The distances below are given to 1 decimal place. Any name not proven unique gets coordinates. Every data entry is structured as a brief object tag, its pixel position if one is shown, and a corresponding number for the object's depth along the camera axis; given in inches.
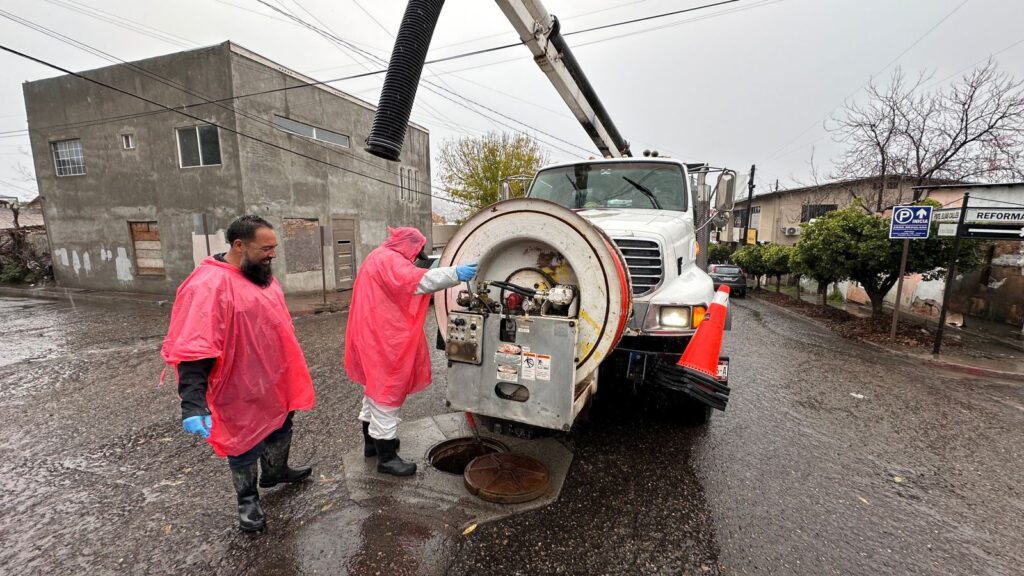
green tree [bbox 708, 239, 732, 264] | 1032.2
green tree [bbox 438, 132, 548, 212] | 999.0
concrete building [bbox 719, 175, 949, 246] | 602.1
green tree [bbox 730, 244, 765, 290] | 685.3
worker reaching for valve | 106.0
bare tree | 465.2
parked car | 608.4
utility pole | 959.6
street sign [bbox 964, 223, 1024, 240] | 249.1
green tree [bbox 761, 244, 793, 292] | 568.7
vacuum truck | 94.0
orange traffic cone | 111.3
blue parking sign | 272.1
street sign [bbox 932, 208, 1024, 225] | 242.7
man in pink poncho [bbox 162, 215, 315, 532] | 81.2
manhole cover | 108.7
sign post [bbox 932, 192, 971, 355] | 263.4
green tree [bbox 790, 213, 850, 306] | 358.0
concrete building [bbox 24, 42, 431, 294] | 472.4
